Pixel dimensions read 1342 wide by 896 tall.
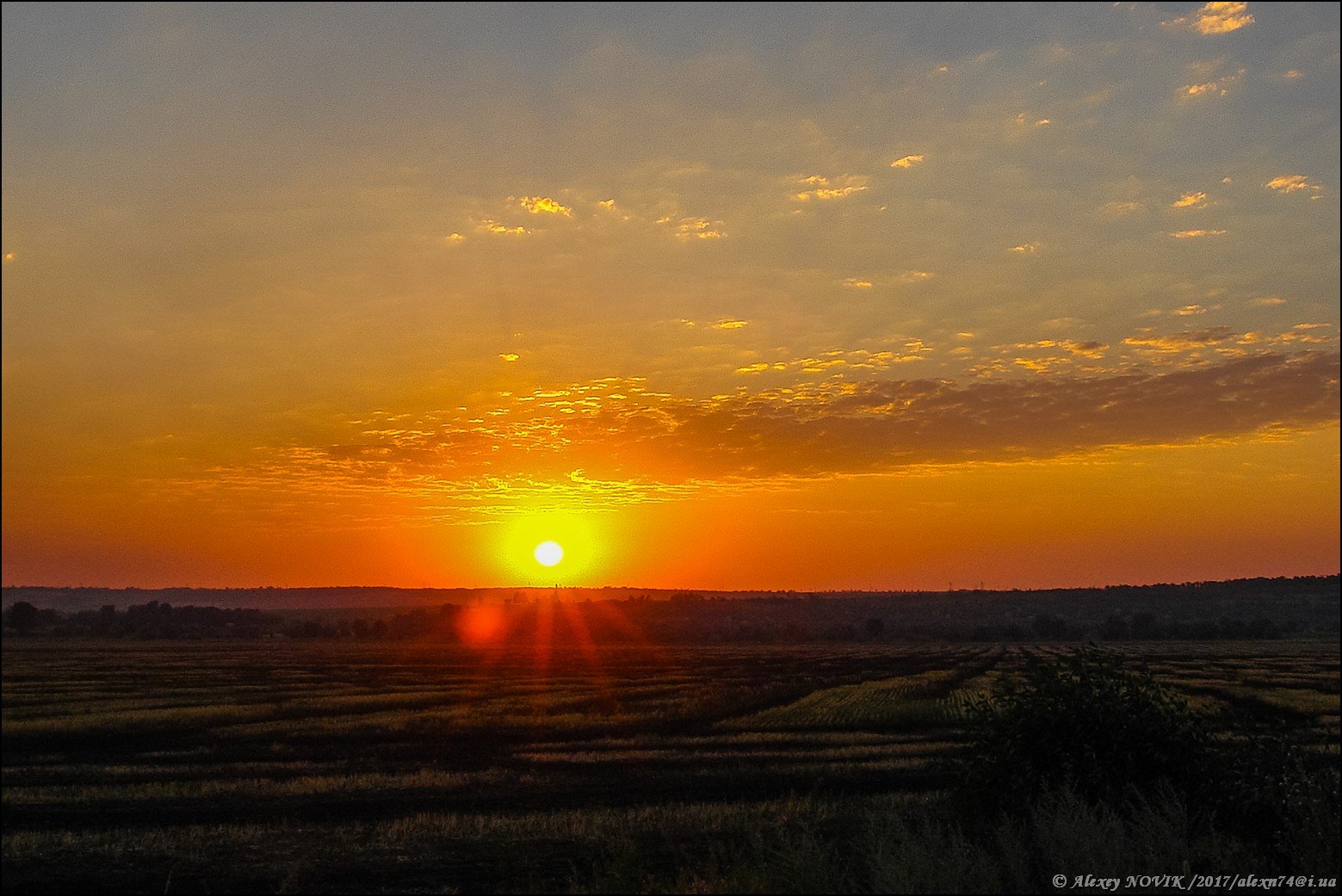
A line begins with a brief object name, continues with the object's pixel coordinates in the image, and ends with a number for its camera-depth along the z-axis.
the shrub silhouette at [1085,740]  13.38
